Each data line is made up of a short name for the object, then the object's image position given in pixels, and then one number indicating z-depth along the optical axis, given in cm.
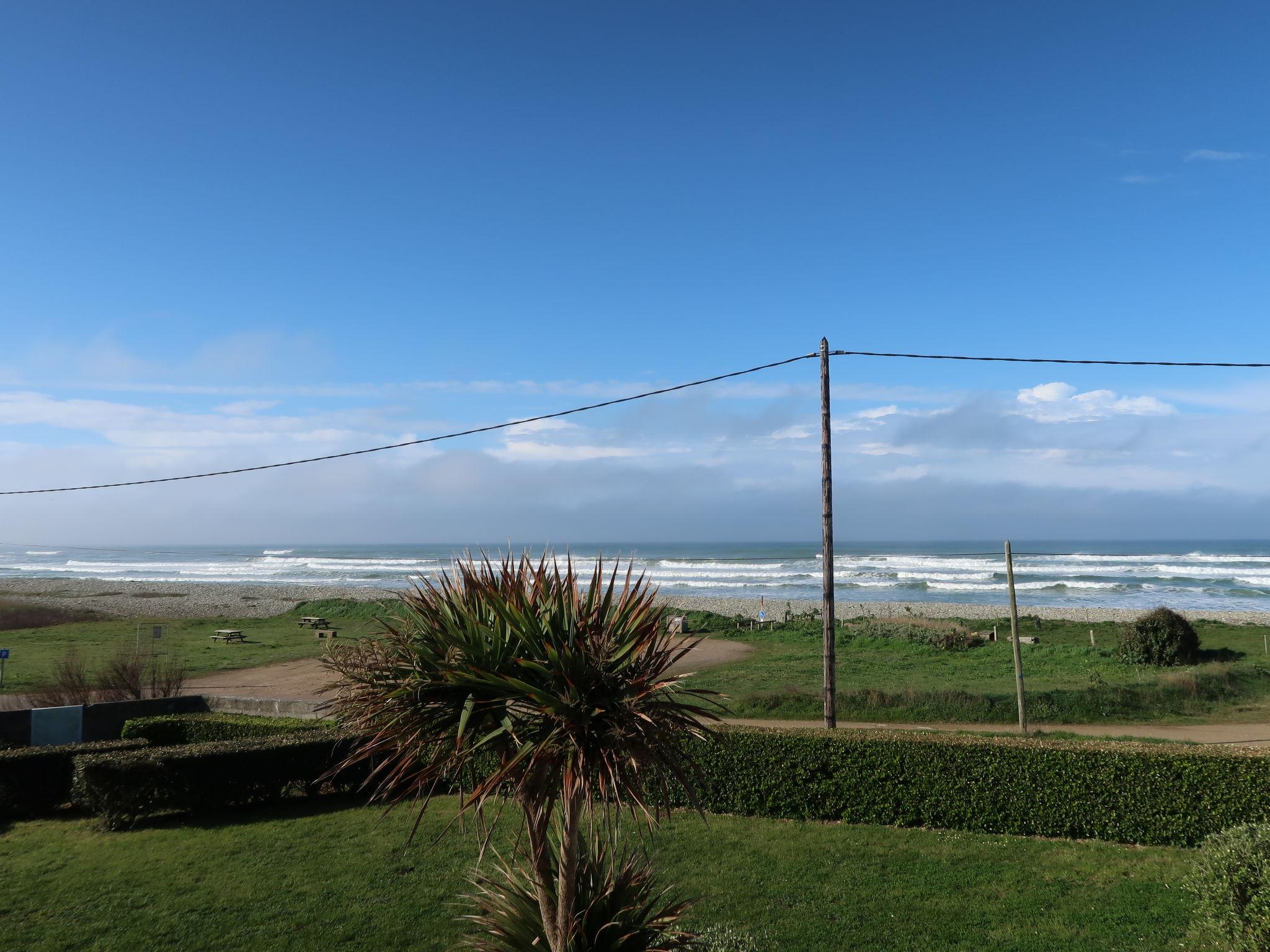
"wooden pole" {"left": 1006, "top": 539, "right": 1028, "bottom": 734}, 1416
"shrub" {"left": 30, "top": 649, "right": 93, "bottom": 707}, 1675
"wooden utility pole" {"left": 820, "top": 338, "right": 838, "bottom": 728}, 1084
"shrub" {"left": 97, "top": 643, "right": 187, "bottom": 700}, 1742
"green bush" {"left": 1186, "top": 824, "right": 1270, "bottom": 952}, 514
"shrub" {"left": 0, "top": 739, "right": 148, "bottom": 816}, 1129
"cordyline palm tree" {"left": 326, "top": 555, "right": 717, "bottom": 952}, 408
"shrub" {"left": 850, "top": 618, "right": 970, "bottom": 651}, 2838
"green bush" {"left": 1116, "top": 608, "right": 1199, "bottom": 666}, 2275
